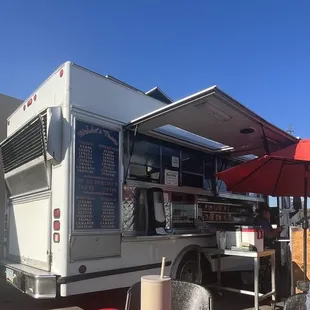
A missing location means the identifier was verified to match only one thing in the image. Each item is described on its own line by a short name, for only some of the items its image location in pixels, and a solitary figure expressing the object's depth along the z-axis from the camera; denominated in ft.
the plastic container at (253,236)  17.94
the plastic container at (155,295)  6.42
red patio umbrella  16.70
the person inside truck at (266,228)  21.72
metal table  16.77
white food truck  14.19
